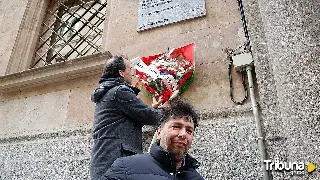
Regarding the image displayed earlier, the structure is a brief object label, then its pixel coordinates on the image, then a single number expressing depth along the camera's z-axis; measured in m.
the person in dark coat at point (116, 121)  3.02
